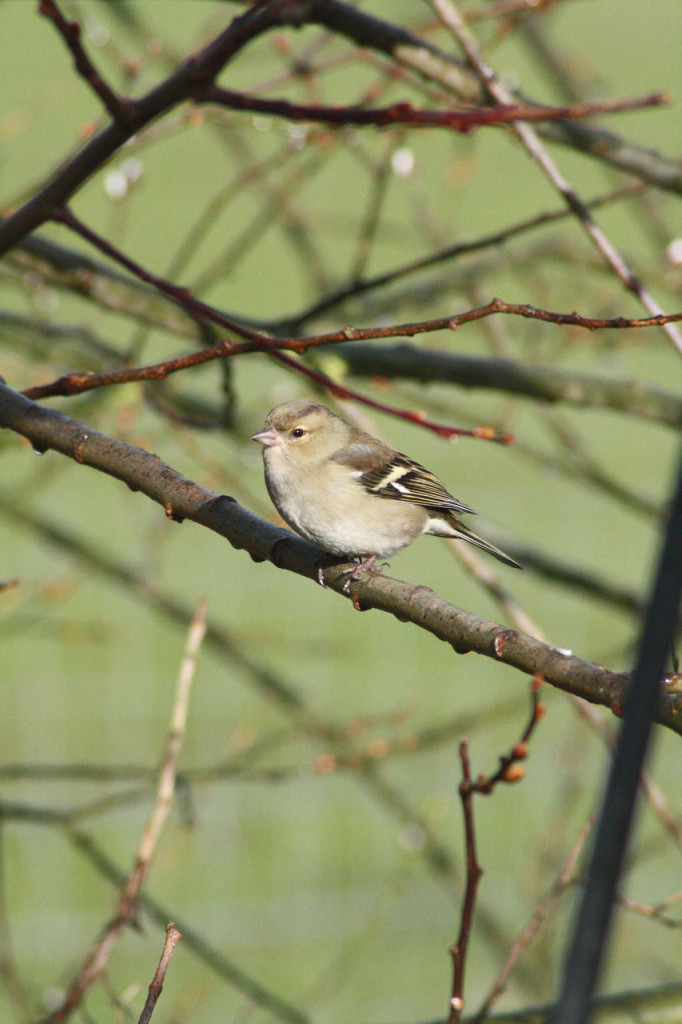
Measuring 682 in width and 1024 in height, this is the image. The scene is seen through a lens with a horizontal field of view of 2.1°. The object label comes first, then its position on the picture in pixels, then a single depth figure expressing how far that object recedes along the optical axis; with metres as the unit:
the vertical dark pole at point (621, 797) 3.36
